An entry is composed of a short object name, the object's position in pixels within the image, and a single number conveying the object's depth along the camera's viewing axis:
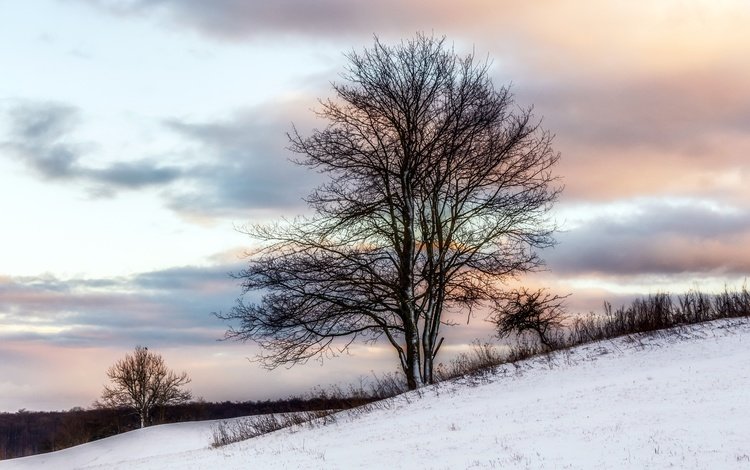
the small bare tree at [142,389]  67.19
